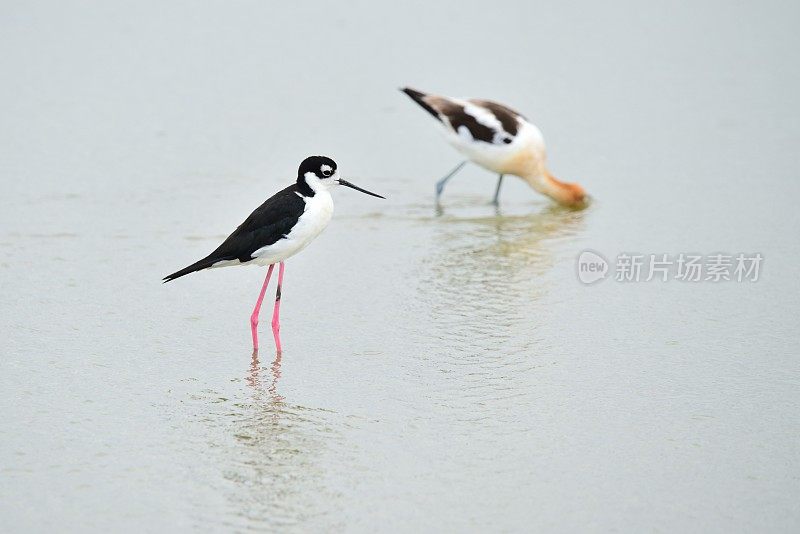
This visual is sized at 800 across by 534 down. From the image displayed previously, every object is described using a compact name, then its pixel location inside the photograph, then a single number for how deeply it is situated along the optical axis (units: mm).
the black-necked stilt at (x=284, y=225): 13000
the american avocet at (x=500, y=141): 19109
